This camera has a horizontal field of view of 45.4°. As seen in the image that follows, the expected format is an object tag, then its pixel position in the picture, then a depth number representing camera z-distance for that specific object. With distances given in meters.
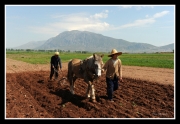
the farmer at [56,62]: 13.38
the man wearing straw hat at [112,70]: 8.90
